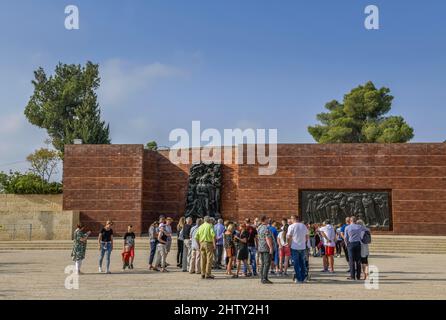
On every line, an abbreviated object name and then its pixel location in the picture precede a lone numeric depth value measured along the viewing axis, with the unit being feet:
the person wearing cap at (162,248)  43.79
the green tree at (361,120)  143.54
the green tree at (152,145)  202.69
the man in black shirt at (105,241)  43.68
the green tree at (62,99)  146.92
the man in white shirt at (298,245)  36.04
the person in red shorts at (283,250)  40.50
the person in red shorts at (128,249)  45.52
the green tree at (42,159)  149.18
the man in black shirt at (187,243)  44.21
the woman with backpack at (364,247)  37.09
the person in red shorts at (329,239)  42.47
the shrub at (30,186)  109.09
